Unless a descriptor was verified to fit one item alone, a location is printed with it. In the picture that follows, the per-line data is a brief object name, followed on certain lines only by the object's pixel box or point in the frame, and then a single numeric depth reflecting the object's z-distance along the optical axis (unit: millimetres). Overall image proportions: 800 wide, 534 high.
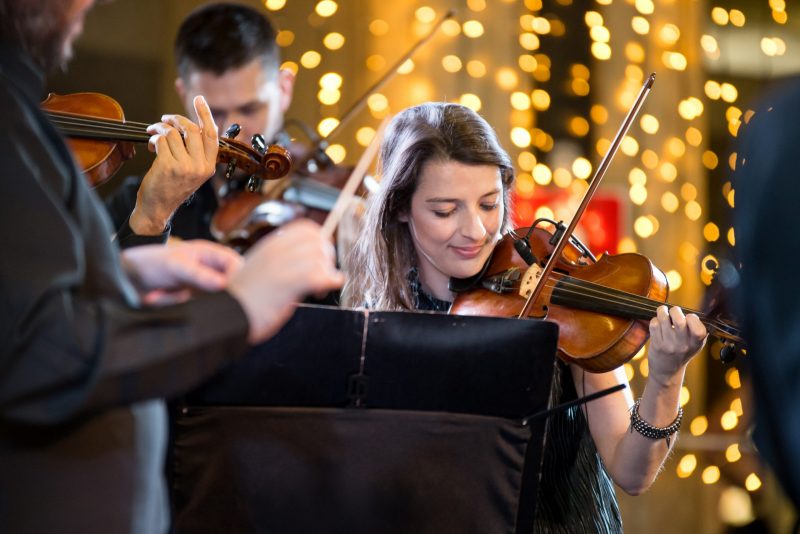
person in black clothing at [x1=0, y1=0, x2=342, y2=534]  3109
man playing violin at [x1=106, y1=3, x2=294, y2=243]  4718
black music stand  3530
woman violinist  3796
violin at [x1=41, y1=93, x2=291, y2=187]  3878
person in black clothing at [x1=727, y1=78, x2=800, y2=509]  3179
